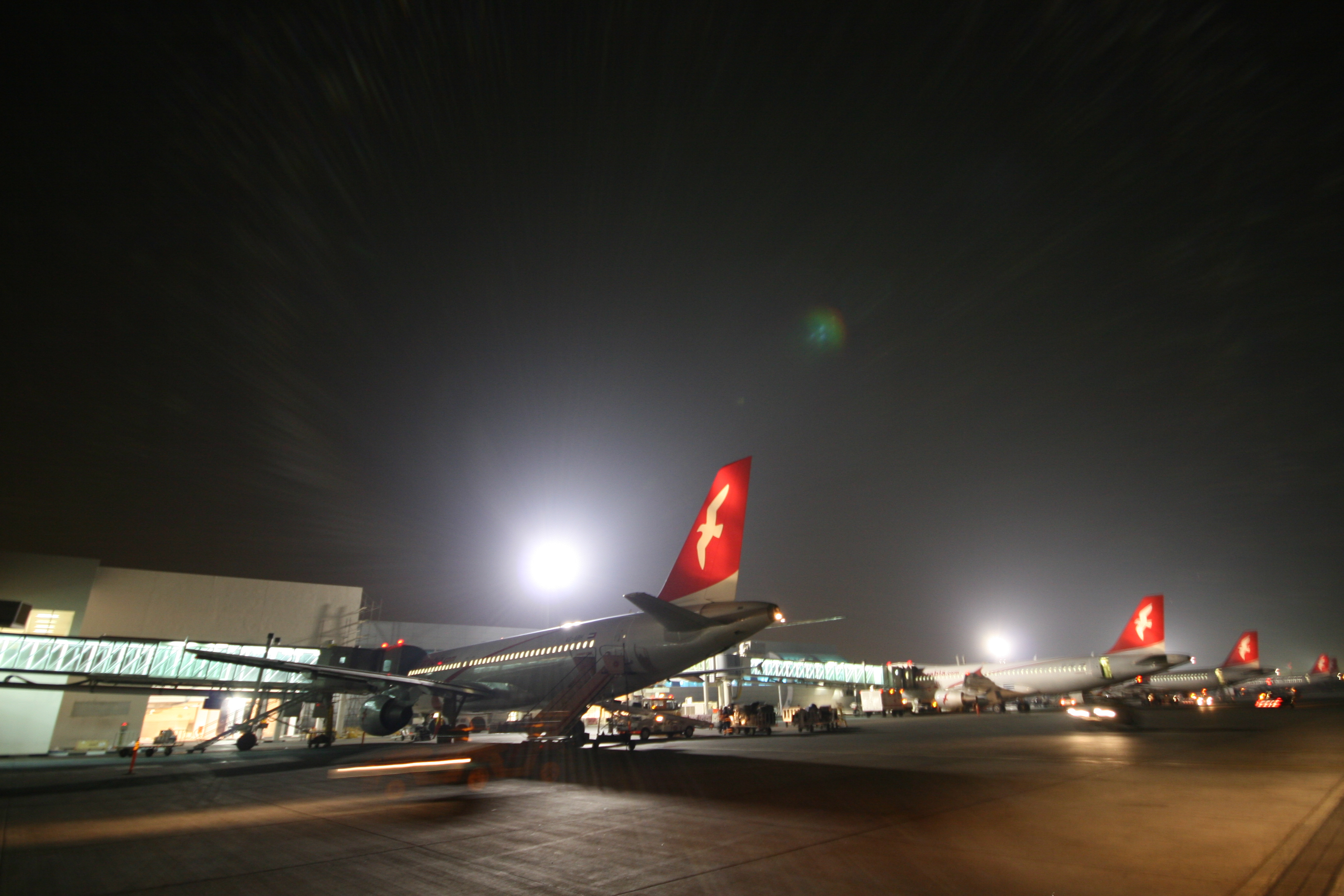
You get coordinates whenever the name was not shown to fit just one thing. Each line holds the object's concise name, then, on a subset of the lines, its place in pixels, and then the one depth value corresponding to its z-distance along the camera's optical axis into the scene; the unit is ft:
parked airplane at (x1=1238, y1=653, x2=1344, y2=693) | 345.10
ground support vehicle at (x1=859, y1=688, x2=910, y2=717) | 183.73
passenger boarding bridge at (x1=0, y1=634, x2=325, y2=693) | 75.61
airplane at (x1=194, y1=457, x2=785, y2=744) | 52.95
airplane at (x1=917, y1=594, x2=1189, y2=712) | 150.64
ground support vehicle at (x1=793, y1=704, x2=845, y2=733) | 106.22
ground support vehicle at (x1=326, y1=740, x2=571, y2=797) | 40.16
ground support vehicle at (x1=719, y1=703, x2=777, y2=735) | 108.88
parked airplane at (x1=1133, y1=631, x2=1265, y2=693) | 203.62
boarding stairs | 53.67
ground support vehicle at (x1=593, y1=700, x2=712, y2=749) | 79.20
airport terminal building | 91.04
